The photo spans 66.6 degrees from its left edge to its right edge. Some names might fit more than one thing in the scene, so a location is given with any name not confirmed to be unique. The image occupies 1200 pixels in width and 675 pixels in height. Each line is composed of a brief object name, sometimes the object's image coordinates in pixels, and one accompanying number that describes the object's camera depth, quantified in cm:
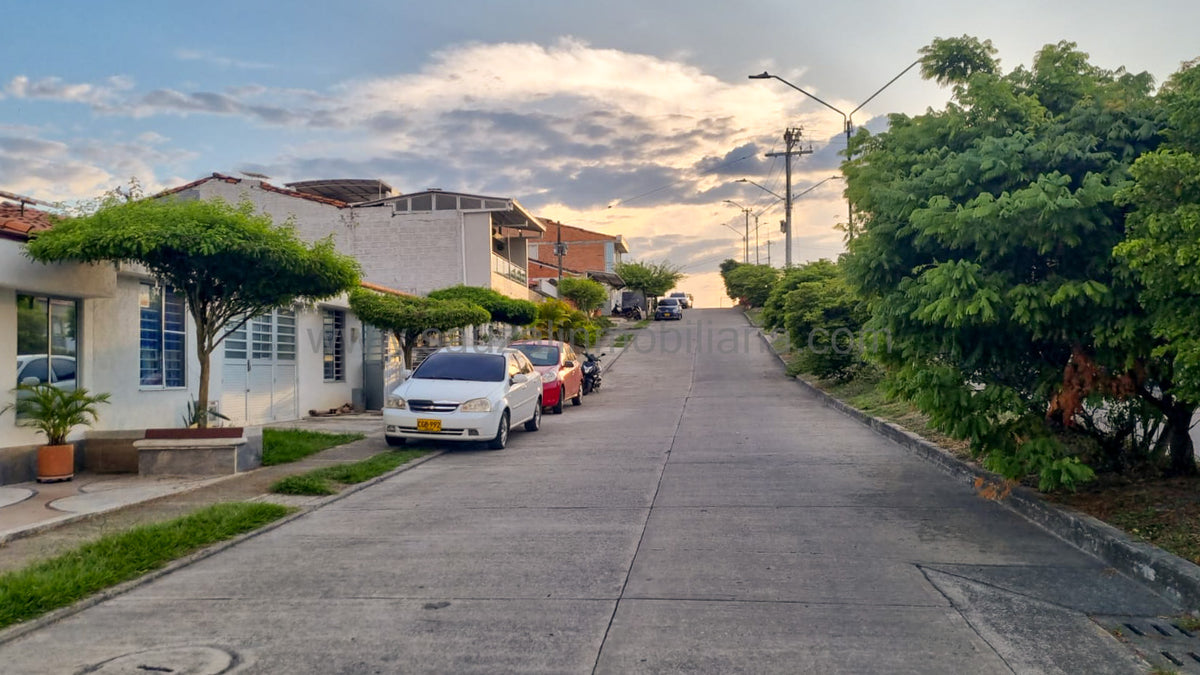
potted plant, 1056
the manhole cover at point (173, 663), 482
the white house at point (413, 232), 3178
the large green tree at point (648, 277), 7688
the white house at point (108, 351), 1052
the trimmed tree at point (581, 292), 4869
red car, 2066
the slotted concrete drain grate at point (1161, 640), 491
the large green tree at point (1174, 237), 601
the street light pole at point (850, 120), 2312
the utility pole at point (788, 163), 4059
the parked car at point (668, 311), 6694
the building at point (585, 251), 7506
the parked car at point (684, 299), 8626
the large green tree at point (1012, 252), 736
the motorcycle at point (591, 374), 2653
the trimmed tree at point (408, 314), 1939
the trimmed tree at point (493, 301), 2598
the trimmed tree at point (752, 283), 7124
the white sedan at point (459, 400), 1371
